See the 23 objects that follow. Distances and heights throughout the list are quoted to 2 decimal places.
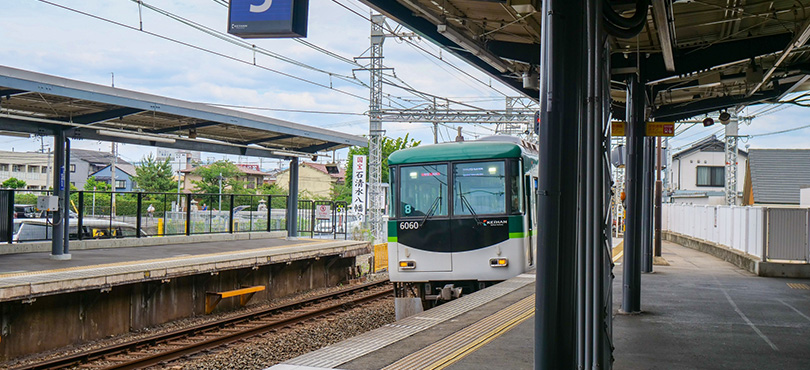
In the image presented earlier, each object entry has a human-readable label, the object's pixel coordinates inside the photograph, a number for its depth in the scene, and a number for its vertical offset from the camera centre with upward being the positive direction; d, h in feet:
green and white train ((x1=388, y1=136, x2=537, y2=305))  38.63 -1.27
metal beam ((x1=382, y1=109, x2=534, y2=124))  110.52 +13.16
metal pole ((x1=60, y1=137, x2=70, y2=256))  48.39 -2.34
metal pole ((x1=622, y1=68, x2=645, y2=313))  29.86 -0.85
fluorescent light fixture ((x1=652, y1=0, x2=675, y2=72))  22.16 +6.28
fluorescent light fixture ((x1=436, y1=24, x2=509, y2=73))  28.45 +6.90
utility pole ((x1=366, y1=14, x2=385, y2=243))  96.89 +8.80
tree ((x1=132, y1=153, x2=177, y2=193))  171.01 +3.87
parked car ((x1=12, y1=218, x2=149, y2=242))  54.54 -3.57
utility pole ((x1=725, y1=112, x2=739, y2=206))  106.83 +5.45
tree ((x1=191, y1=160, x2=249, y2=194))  194.27 +3.97
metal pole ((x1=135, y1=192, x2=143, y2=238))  61.98 -1.86
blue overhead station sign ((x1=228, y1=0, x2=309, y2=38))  27.30 +7.25
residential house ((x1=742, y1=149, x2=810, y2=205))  110.83 +4.00
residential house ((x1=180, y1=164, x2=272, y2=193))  251.39 +6.18
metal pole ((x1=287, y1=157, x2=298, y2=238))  78.89 -1.58
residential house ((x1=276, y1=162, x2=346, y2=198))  285.43 +6.00
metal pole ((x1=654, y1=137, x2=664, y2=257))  60.75 -1.36
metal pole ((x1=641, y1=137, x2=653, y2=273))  46.78 -1.66
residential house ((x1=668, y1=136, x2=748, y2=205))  163.63 +7.27
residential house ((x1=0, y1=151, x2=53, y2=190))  187.73 +6.14
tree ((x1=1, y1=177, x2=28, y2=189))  149.28 +1.22
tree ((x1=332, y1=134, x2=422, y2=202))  145.07 +10.51
